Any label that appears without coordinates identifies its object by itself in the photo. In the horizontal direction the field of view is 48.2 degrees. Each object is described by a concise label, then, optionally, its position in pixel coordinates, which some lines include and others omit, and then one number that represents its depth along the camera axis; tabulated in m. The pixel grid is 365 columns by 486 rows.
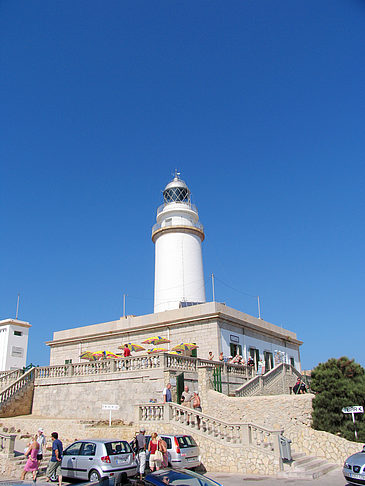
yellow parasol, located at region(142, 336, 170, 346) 25.80
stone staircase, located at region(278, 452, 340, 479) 13.30
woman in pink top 12.96
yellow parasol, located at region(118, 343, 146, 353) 25.52
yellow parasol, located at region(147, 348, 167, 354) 23.55
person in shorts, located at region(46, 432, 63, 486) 12.88
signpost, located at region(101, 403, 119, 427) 17.31
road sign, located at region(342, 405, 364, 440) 15.38
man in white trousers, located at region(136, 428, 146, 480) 13.09
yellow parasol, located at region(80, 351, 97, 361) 26.03
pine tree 16.11
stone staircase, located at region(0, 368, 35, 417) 24.16
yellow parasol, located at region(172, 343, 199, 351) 24.03
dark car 7.90
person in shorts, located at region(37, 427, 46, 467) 14.51
